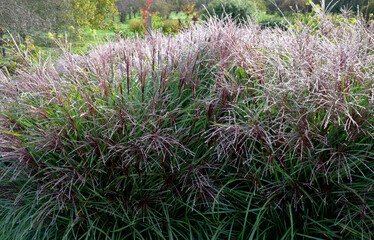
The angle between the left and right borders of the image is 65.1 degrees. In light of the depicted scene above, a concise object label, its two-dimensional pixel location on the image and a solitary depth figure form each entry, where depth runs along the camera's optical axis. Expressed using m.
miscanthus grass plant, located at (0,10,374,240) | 1.88
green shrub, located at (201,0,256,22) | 14.12
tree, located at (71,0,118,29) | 10.49
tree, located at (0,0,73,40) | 6.48
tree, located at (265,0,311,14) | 22.55
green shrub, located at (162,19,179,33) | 15.68
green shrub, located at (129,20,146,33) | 17.10
